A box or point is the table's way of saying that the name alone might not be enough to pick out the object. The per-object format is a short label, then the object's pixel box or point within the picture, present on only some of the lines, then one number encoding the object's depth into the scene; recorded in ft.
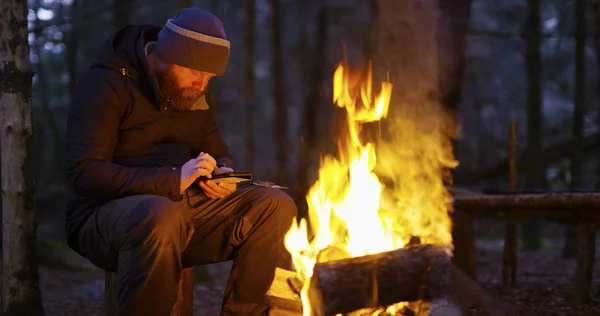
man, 11.25
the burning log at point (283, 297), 13.29
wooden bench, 16.99
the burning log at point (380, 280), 12.44
